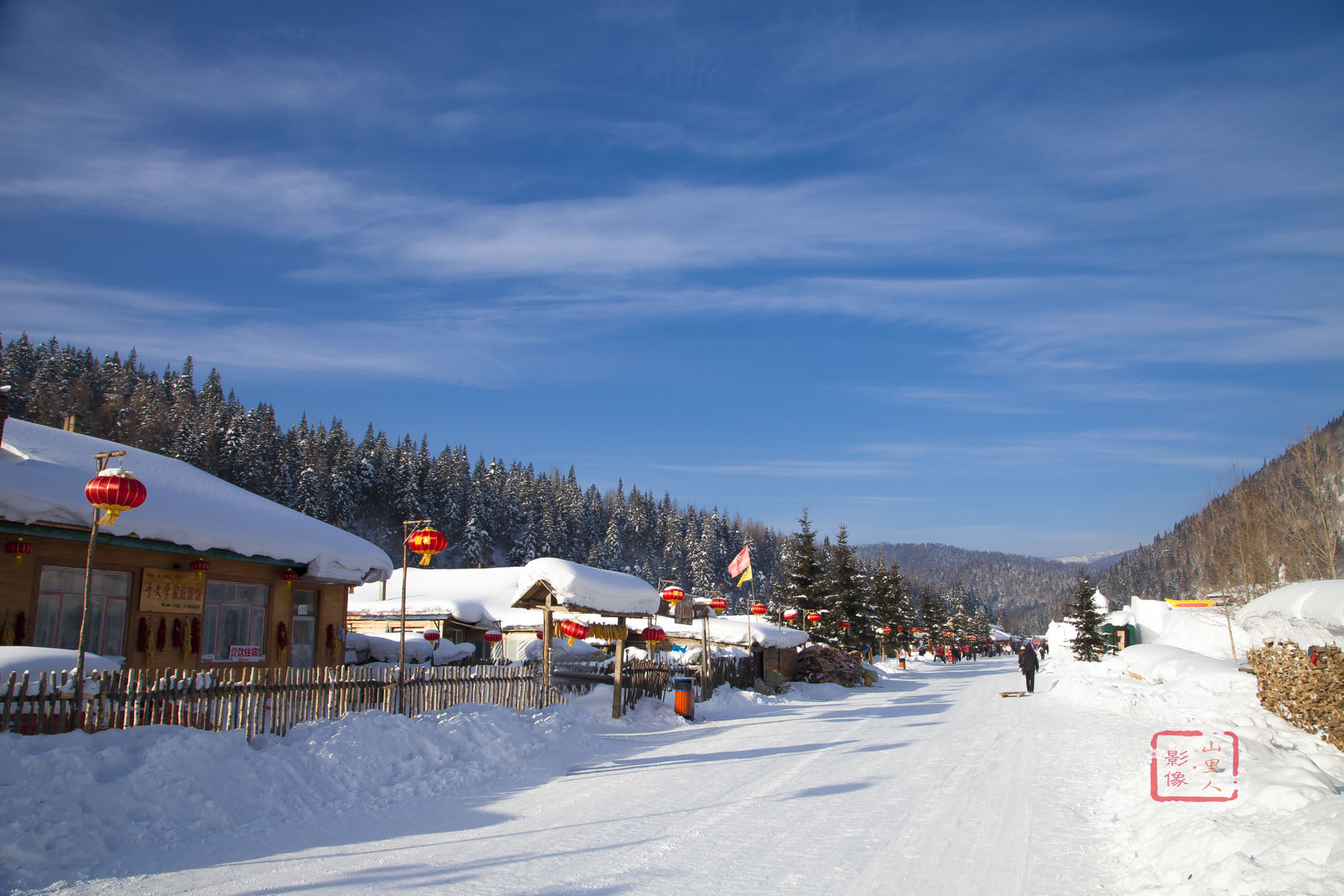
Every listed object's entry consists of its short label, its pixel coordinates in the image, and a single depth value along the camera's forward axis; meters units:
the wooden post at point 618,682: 18.59
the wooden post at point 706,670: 24.06
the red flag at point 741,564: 31.64
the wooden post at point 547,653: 16.89
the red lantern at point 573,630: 19.61
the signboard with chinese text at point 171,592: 15.00
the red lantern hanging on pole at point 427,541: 15.08
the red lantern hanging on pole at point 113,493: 10.35
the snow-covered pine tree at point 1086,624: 53.14
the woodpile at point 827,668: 35.97
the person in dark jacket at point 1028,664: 30.61
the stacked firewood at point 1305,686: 12.66
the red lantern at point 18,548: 12.76
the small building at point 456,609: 31.69
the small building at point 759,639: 30.69
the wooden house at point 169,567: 12.96
